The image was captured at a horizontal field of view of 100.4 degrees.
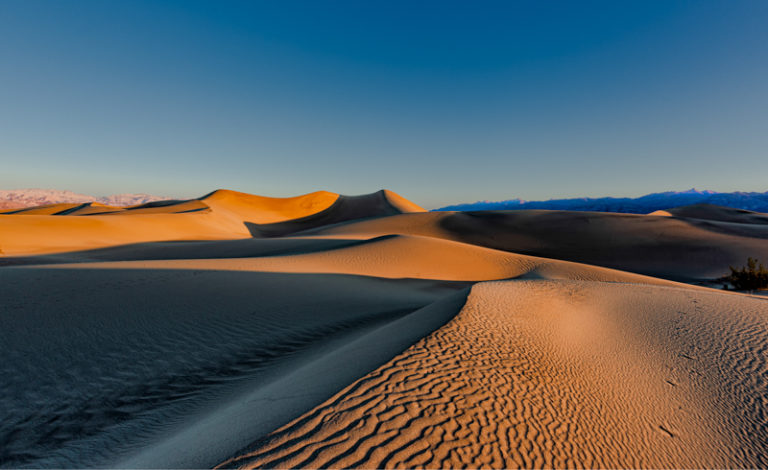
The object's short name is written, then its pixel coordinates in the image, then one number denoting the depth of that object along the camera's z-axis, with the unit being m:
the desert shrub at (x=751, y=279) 13.25
